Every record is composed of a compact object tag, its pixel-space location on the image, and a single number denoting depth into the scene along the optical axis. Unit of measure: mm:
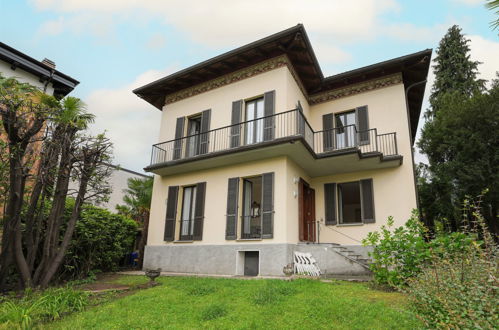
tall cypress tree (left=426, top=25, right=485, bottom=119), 19672
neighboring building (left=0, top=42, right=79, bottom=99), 11805
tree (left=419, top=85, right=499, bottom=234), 13470
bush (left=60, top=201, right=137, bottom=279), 9953
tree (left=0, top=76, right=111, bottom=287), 7000
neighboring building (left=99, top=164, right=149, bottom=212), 19641
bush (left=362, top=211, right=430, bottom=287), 6277
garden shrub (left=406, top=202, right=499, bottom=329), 2818
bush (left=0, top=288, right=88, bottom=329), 4824
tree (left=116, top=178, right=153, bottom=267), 13107
